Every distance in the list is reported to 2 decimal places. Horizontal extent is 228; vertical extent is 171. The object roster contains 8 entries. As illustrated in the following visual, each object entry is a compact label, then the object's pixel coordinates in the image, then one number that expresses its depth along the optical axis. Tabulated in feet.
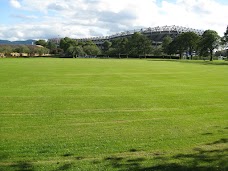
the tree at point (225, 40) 332.51
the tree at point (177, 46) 495.82
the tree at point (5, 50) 602.44
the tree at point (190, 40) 479.00
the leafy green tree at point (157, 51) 576.65
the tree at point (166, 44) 546.26
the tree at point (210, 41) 398.01
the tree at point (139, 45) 578.25
